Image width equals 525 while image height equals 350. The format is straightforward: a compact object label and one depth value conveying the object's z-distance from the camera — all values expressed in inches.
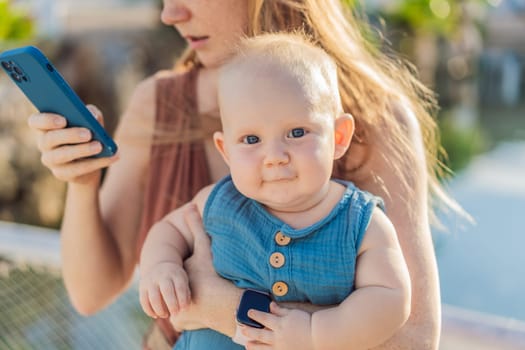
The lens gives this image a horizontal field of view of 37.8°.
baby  43.4
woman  50.8
